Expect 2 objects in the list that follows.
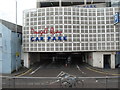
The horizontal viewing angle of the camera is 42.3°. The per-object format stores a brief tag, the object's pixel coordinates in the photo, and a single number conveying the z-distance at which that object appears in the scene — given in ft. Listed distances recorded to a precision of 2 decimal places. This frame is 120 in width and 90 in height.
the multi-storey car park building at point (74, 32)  103.60
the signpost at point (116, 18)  89.65
